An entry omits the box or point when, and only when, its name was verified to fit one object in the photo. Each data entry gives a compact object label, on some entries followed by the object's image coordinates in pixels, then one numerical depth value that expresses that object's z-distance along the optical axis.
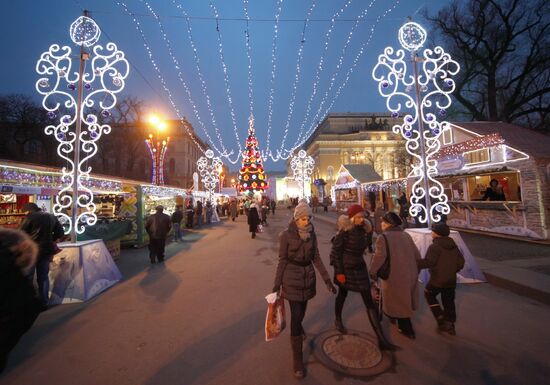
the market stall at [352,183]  21.02
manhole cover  2.76
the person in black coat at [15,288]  2.38
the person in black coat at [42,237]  4.51
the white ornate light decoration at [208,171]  23.35
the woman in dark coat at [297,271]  2.77
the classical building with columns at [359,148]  51.66
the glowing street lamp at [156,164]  21.14
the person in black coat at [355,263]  3.12
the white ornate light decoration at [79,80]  5.57
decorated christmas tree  32.12
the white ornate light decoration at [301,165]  28.25
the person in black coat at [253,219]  12.37
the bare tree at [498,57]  18.81
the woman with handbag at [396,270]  3.20
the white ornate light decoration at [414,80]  6.12
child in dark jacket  3.41
